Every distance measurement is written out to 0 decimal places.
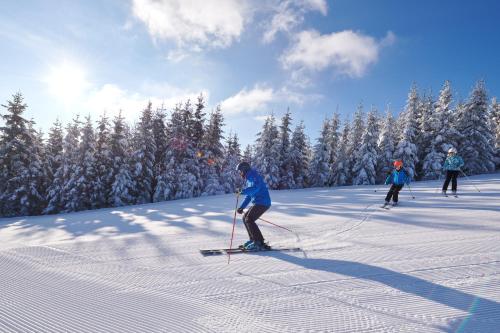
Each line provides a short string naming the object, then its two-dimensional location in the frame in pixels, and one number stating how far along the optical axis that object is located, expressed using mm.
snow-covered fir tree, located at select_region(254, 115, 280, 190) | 37656
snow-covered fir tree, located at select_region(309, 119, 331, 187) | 41125
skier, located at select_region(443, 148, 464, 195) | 14078
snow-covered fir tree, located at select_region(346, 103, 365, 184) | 40875
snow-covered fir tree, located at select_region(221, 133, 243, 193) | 38444
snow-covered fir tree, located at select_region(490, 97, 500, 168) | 41303
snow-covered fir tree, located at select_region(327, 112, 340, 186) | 44781
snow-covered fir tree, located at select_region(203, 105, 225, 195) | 33438
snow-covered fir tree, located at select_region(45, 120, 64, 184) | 31297
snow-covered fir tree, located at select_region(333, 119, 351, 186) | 40281
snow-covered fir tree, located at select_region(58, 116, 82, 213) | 28094
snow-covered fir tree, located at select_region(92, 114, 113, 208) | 29453
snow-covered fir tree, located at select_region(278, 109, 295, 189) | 38875
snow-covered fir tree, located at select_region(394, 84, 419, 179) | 36375
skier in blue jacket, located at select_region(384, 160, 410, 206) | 12117
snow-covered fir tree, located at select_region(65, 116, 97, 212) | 28188
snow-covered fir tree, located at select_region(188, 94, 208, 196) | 32750
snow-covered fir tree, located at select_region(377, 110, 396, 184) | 38719
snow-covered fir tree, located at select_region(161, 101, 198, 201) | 31359
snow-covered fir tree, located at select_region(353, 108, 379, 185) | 37625
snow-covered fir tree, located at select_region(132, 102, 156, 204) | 31703
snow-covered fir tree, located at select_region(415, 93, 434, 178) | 38491
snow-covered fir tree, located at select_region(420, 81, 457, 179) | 36250
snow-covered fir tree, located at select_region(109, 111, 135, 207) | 29375
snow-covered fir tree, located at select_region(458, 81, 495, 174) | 36281
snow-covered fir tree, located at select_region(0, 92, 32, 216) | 26344
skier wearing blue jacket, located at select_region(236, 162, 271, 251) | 6961
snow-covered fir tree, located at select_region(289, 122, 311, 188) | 40000
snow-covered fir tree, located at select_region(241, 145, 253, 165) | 55031
